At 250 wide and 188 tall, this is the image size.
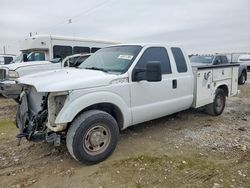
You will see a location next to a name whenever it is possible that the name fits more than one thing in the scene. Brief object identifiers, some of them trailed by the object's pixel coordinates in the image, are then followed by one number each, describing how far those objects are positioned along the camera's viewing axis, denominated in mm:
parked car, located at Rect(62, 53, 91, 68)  5643
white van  8280
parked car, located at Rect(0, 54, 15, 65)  12748
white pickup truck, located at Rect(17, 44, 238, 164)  2706
